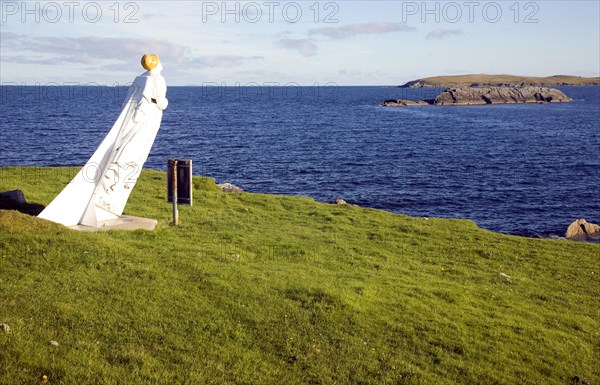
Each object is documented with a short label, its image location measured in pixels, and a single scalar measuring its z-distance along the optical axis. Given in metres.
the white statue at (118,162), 19.66
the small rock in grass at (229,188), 33.31
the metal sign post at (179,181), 20.28
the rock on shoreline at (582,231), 33.41
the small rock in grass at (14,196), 21.05
